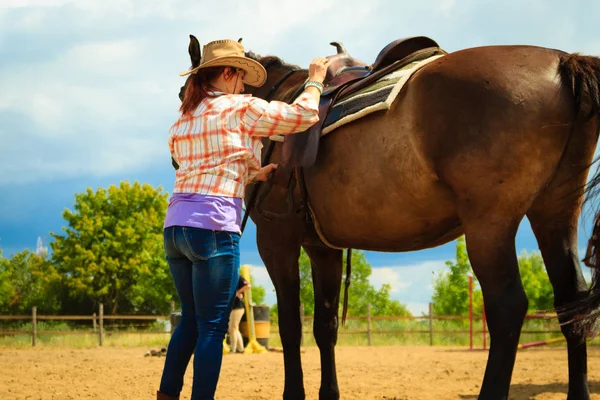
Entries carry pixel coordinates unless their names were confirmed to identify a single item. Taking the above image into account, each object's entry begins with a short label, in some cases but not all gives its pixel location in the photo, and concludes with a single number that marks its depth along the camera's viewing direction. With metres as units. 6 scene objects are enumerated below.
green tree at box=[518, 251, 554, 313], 36.69
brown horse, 3.25
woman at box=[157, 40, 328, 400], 3.12
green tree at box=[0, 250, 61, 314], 37.06
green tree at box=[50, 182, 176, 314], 36.19
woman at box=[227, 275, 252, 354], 13.40
